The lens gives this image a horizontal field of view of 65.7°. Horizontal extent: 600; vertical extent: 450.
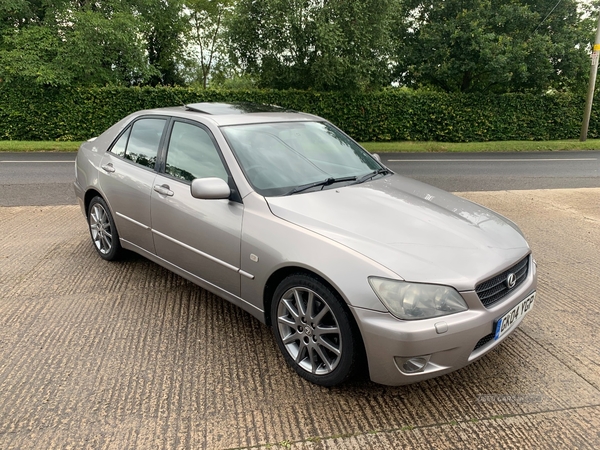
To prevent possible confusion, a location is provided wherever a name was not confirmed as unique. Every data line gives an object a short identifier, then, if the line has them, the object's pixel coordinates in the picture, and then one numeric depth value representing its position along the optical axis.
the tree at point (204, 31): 30.75
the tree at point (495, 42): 19.62
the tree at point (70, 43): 16.56
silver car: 2.48
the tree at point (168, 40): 25.37
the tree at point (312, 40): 15.72
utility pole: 17.89
